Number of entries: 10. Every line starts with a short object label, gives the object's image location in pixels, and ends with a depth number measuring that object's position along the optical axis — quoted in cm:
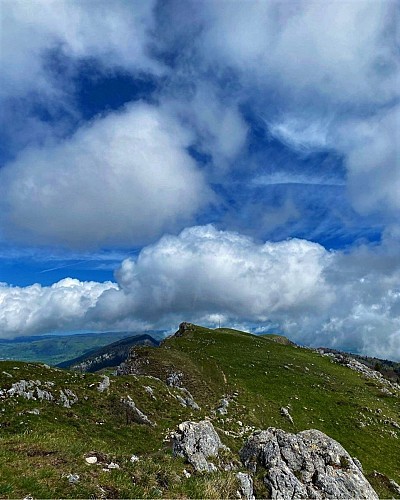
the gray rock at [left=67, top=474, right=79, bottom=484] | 1545
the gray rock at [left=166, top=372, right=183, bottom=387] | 6575
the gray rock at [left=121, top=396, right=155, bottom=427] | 4194
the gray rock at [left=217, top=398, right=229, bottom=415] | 5422
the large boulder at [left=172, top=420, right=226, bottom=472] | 2244
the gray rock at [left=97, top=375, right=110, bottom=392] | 4556
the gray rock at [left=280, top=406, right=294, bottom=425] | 5802
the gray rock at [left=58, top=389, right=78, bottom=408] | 4064
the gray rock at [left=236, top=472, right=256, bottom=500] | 1890
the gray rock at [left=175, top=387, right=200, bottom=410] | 5322
